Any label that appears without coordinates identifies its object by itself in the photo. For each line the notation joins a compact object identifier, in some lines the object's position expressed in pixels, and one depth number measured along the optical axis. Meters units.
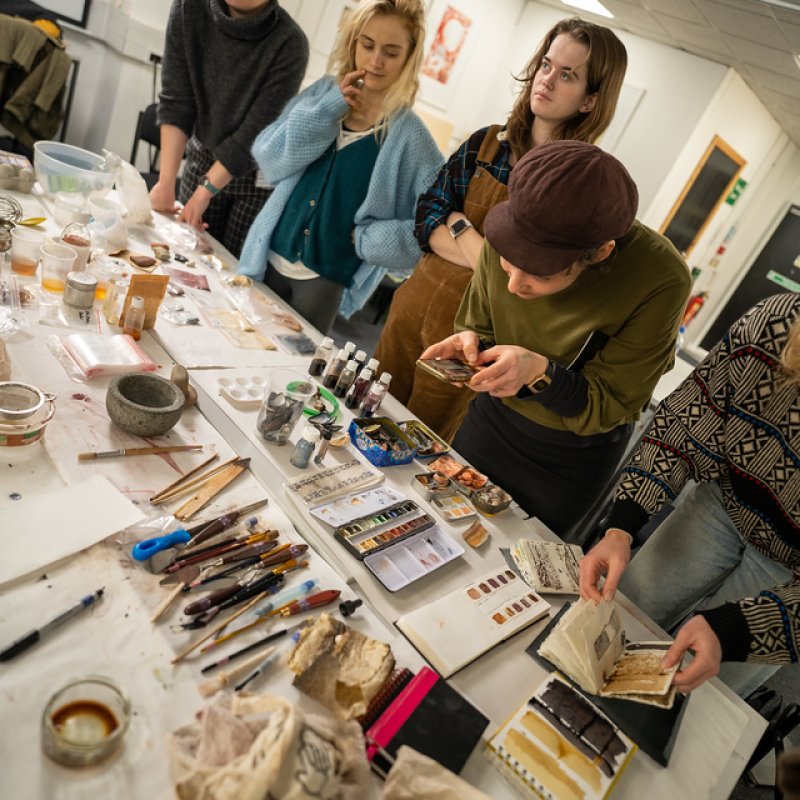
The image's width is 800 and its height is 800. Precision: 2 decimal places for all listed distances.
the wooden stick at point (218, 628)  0.79
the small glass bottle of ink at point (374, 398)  1.51
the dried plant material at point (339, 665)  0.80
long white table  0.67
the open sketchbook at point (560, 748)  0.80
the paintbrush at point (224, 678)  0.76
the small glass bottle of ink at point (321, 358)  1.61
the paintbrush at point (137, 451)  1.04
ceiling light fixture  4.62
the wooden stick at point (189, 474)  1.04
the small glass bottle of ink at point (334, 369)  1.57
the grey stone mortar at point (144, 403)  1.10
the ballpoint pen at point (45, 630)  0.71
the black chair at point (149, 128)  3.92
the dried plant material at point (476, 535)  1.24
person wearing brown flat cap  1.09
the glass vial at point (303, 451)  1.24
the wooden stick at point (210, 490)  1.01
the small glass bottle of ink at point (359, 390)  1.53
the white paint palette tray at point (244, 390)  1.37
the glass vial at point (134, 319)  1.41
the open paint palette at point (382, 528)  1.08
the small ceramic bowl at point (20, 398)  1.00
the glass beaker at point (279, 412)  1.27
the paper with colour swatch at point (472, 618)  0.95
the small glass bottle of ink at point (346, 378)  1.54
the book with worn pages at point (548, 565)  1.18
